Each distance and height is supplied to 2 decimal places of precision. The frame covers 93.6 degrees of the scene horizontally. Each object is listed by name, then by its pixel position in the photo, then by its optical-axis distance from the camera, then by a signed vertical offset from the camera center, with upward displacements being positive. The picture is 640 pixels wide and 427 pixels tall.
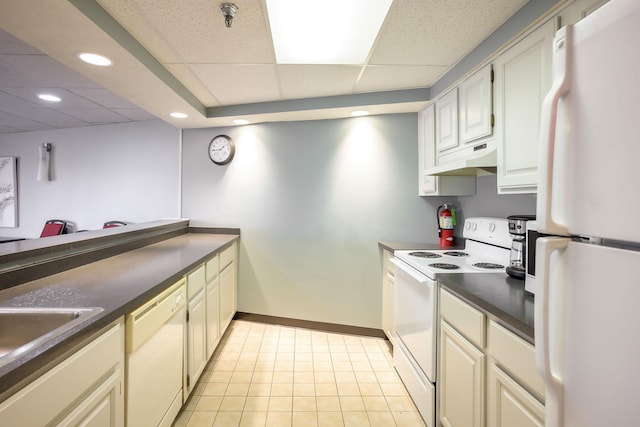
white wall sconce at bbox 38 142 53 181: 4.00 +0.64
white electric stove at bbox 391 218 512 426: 1.65 -0.46
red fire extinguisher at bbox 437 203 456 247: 2.62 -0.08
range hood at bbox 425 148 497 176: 1.74 +0.31
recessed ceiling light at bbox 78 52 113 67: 1.68 +0.88
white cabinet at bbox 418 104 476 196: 2.49 +0.31
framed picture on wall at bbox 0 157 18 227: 4.25 +0.24
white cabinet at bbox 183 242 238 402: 1.85 -0.74
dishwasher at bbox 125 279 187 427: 1.19 -0.67
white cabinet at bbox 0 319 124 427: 0.72 -0.51
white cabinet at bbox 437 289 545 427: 0.99 -0.62
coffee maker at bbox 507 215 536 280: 1.50 -0.16
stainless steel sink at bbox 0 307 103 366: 1.02 -0.38
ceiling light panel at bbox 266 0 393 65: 1.66 +1.13
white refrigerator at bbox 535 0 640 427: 0.52 -0.02
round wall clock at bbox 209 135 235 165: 3.23 +0.68
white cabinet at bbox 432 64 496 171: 1.78 +0.62
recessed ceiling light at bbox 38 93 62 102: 2.88 +1.11
